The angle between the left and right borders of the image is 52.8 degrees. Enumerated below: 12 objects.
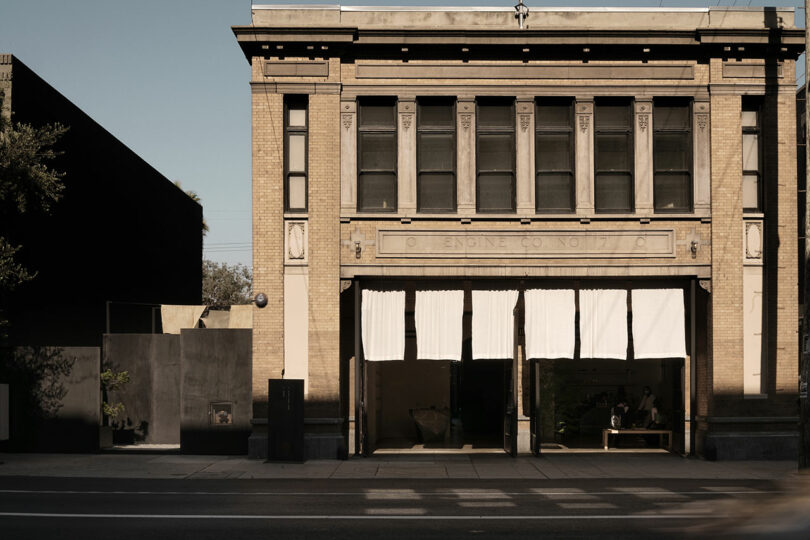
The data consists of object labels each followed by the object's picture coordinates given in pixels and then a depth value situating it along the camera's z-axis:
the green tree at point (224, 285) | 86.19
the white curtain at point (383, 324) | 20.42
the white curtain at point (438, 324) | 20.30
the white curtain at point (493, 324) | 20.25
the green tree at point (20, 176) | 18.53
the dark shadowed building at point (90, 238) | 22.73
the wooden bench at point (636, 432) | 21.36
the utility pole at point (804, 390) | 17.06
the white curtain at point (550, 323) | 20.30
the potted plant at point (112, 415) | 21.08
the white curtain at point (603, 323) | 20.31
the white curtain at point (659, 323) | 20.44
